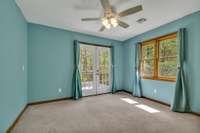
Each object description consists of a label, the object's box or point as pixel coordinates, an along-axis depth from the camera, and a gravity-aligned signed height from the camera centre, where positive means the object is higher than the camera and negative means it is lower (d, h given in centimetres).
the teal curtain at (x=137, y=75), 358 -39
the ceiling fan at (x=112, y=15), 176 +112
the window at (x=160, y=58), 279 +25
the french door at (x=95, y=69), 369 -15
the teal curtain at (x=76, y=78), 334 -47
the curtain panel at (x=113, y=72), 414 -31
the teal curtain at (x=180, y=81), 243 -44
